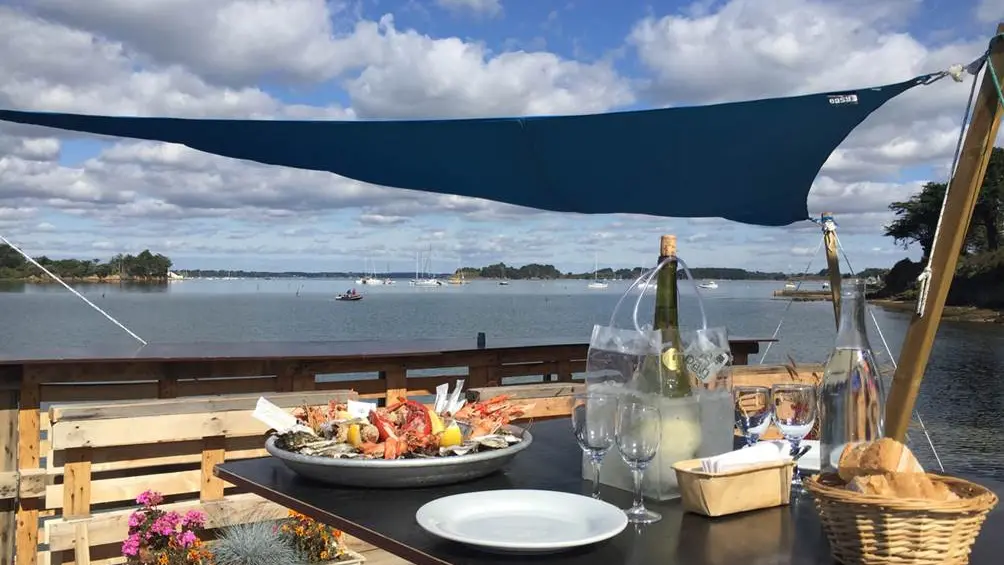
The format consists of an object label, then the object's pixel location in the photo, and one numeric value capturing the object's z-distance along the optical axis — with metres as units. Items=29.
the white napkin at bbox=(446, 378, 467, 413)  1.87
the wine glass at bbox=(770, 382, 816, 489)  1.56
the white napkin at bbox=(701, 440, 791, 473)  1.42
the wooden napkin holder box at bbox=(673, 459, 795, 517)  1.38
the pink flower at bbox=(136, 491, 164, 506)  3.69
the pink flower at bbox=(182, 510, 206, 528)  3.77
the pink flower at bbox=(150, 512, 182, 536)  3.59
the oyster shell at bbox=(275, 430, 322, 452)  1.69
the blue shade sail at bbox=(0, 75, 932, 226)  3.07
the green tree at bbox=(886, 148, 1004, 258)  50.38
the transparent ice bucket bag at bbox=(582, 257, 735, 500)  1.53
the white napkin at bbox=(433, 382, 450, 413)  1.89
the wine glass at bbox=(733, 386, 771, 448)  1.65
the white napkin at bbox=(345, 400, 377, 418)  1.83
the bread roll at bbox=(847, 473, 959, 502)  1.13
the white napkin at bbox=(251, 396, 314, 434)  1.76
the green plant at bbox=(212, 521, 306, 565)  3.68
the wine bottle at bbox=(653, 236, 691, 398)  1.57
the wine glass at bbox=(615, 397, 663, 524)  1.39
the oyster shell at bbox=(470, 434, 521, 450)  1.66
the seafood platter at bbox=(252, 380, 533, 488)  1.56
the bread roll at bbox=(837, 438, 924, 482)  1.18
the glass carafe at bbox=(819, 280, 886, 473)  1.52
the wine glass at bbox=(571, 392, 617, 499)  1.42
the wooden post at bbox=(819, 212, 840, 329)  2.26
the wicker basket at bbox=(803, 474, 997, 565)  1.09
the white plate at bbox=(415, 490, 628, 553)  1.19
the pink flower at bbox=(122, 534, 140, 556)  3.54
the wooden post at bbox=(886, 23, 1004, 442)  1.84
